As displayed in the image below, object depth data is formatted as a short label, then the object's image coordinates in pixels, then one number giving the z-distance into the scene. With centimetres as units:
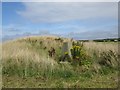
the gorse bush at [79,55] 430
